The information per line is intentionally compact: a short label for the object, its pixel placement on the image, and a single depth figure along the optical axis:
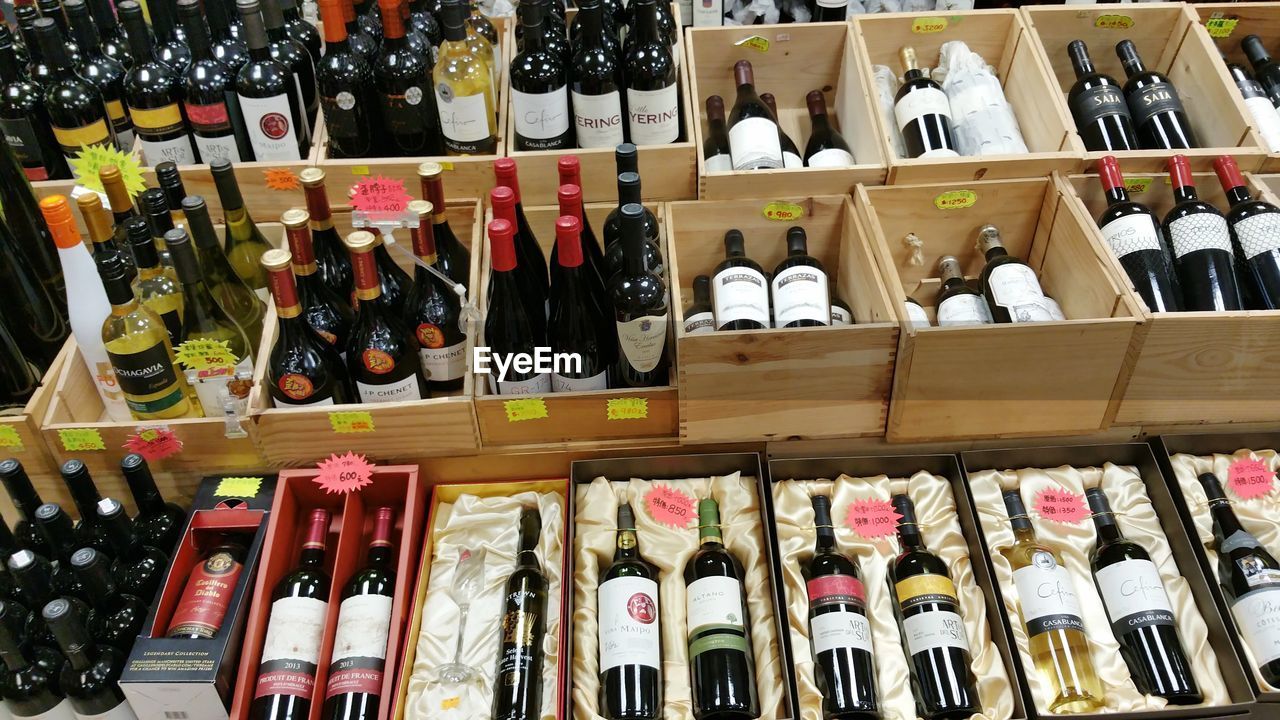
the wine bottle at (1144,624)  1.54
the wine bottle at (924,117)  2.13
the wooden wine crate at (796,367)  1.60
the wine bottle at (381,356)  1.73
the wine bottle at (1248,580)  1.55
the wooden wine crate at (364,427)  1.68
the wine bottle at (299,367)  1.71
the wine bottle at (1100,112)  2.07
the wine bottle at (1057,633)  1.53
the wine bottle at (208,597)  1.53
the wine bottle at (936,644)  1.53
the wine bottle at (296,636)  1.52
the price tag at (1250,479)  1.78
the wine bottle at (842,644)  1.53
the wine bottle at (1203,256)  1.74
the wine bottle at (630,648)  1.52
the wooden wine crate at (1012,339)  1.61
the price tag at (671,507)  1.75
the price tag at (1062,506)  1.75
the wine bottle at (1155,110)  2.10
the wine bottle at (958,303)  1.88
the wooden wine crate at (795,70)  2.19
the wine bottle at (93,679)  1.48
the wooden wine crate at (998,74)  1.93
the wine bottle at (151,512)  1.58
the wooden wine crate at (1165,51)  2.06
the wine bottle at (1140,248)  1.74
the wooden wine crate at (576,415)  1.71
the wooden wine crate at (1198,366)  1.60
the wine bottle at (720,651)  1.52
